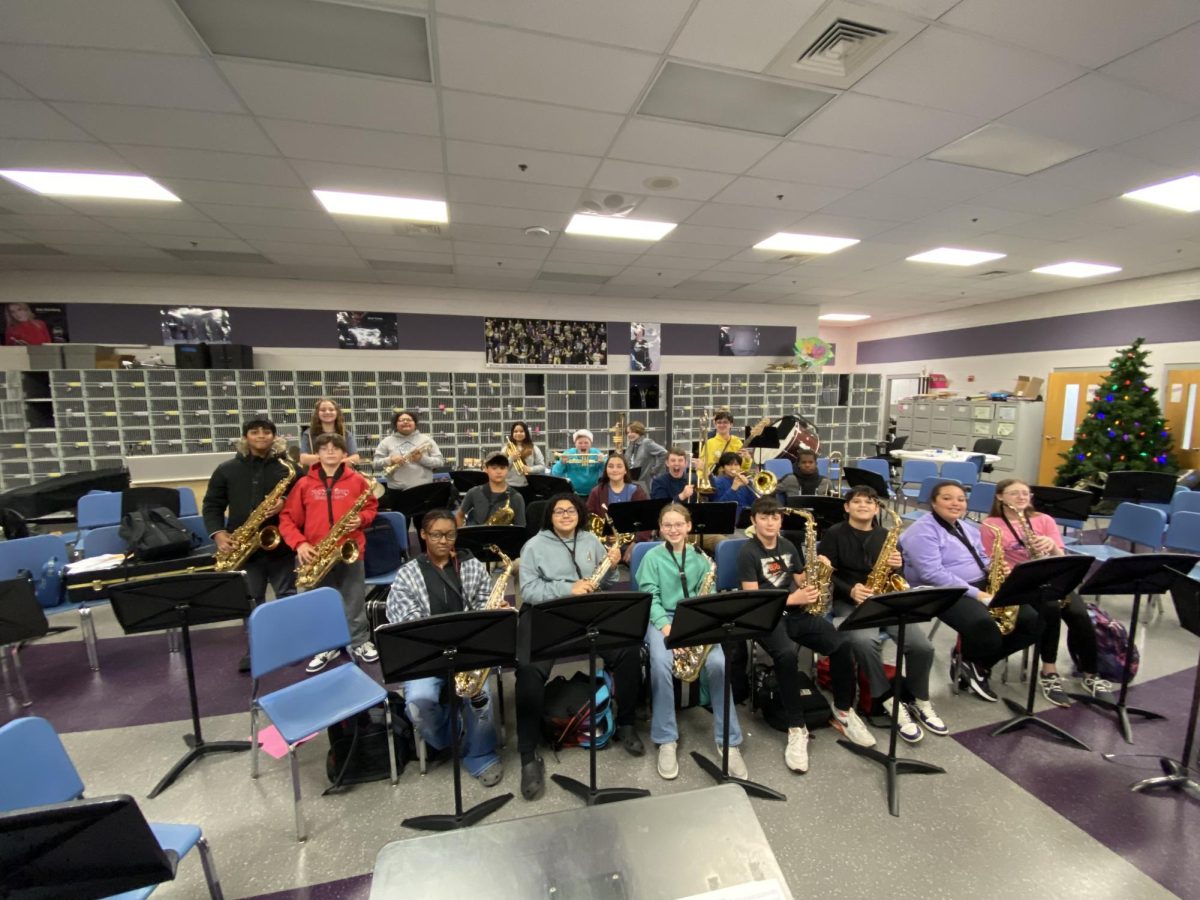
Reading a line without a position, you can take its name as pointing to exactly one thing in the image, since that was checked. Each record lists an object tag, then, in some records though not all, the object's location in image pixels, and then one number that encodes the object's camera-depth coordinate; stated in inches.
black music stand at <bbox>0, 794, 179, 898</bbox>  49.6
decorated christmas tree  331.3
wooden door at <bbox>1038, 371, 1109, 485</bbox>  380.8
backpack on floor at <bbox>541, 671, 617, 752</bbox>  120.3
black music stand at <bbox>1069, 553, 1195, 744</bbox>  116.0
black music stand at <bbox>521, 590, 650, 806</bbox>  96.0
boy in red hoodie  155.3
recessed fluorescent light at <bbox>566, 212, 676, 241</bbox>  226.7
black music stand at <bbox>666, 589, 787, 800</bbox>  97.6
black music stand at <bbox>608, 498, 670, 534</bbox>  167.8
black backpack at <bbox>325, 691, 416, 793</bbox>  111.8
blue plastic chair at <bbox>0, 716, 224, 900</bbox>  66.5
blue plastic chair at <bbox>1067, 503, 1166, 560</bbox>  182.1
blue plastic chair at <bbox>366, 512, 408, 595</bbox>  173.7
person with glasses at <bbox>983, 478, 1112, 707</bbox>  139.9
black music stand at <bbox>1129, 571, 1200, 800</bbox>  105.0
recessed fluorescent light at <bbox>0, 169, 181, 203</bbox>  178.1
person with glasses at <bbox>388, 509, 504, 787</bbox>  112.9
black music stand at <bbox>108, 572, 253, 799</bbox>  107.3
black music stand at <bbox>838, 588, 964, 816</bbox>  103.3
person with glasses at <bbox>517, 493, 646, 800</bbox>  113.6
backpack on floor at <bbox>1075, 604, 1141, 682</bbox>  141.1
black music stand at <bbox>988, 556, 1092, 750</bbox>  112.4
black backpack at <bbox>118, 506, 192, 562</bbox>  159.9
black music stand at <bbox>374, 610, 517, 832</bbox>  87.7
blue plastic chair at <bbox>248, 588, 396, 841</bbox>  98.7
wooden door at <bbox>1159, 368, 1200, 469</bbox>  328.8
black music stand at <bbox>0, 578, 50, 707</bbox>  120.6
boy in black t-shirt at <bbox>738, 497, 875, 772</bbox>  121.0
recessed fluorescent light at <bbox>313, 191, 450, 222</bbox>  198.8
